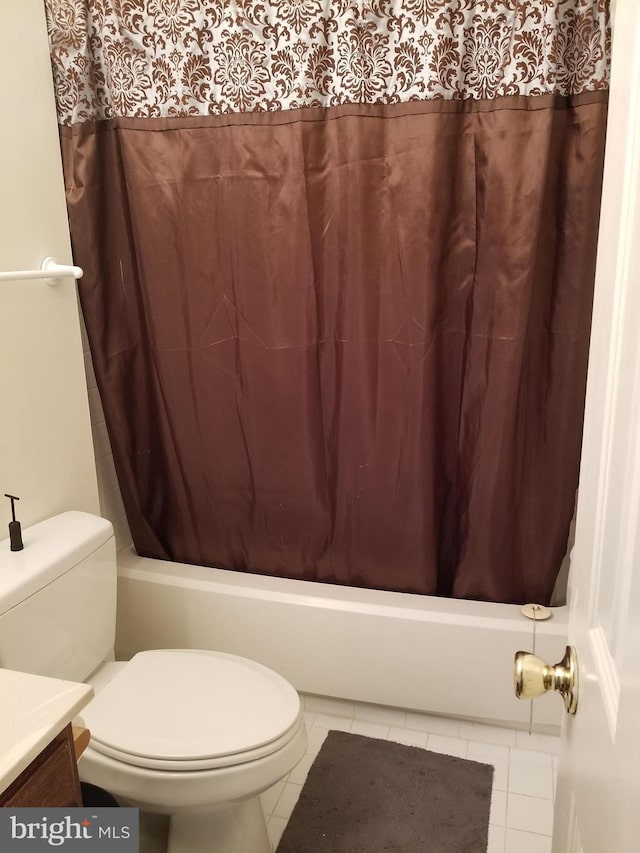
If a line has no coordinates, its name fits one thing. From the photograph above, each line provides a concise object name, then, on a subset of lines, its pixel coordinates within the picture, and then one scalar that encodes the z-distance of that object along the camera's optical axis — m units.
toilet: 1.32
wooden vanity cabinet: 0.83
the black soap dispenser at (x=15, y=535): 1.49
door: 0.56
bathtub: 1.83
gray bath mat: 1.61
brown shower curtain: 1.63
